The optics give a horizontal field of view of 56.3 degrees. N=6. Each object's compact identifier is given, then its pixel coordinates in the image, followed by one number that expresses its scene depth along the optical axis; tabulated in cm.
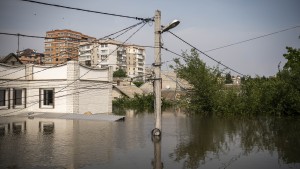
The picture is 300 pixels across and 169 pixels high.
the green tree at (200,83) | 2780
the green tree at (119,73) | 9070
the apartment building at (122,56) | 9500
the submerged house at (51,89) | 2547
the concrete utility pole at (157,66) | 1338
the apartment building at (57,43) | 9881
